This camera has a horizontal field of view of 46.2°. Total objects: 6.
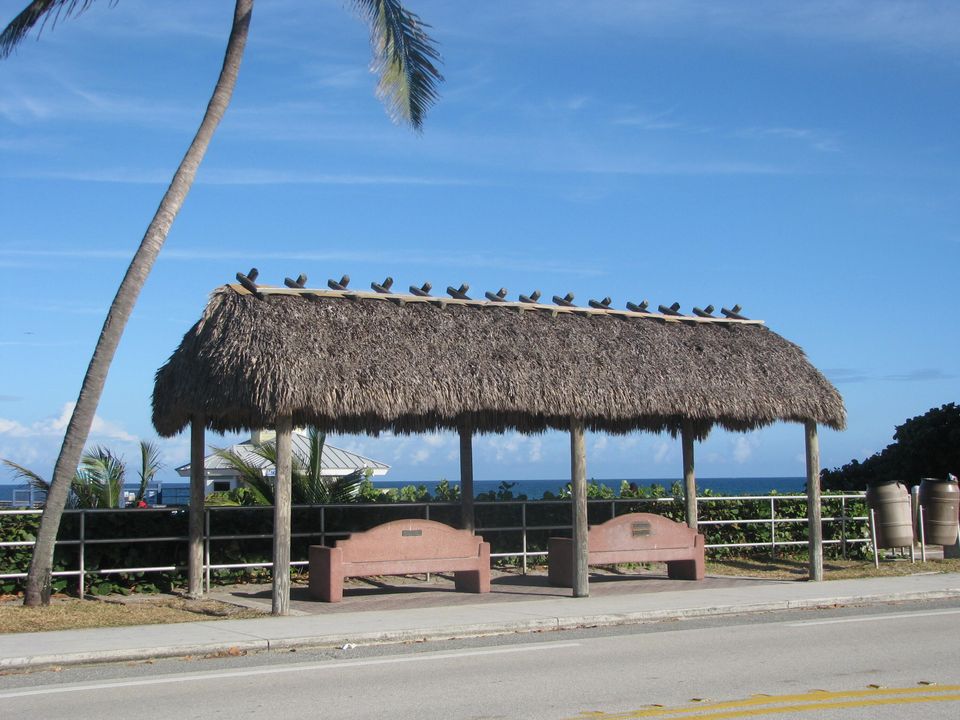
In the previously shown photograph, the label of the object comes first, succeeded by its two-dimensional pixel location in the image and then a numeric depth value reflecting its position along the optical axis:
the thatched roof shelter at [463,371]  14.02
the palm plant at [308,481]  19.50
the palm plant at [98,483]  18.00
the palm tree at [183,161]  14.40
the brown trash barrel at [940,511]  21.06
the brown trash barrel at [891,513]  20.05
